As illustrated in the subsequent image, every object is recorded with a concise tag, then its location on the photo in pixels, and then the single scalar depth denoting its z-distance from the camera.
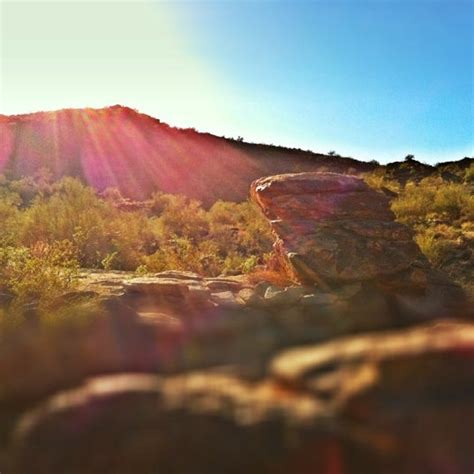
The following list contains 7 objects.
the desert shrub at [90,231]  11.98
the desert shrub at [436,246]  12.15
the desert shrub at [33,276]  7.00
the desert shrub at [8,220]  11.87
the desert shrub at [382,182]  21.81
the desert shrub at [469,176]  26.43
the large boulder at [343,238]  8.84
